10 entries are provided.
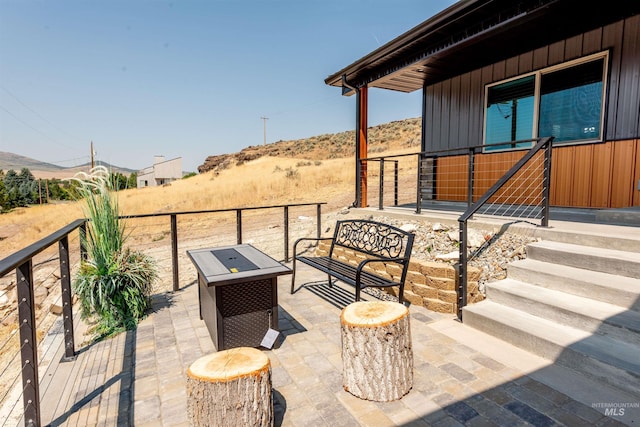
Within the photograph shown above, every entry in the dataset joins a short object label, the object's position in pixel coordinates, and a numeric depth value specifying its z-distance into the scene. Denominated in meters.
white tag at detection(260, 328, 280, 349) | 2.71
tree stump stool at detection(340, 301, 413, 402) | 2.01
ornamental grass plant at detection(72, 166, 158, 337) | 3.12
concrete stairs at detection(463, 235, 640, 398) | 2.19
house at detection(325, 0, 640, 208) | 4.34
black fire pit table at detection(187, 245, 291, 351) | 2.60
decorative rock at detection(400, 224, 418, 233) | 4.82
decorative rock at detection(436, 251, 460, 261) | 3.80
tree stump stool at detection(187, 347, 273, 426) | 1.61
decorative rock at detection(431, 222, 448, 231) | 4.57
